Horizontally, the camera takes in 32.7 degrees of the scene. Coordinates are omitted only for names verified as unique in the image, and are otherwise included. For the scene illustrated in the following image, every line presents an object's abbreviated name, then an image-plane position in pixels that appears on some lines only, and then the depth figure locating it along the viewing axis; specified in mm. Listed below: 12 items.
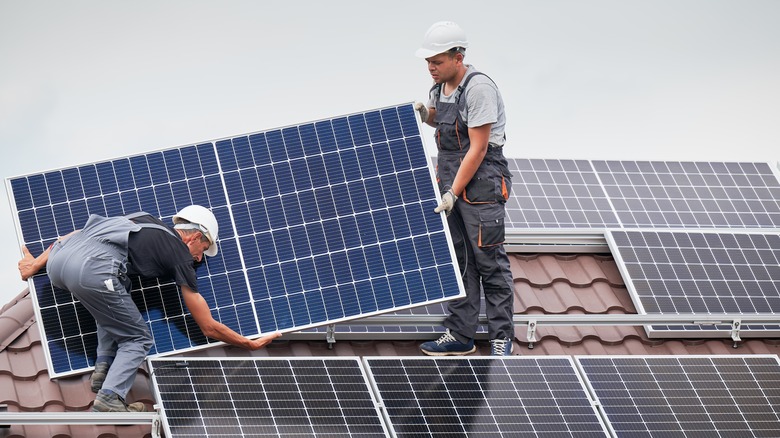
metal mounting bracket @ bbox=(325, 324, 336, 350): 13023
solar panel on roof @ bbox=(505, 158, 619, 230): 15609
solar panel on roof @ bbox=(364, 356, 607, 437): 11836
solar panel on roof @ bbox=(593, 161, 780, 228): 16281
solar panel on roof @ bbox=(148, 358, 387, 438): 11469
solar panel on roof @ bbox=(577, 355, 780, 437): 12227
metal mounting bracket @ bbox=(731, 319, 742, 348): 14016
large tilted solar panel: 12555
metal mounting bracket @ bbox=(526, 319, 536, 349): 13508
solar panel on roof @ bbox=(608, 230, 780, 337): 14188
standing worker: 12758
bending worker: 11836
